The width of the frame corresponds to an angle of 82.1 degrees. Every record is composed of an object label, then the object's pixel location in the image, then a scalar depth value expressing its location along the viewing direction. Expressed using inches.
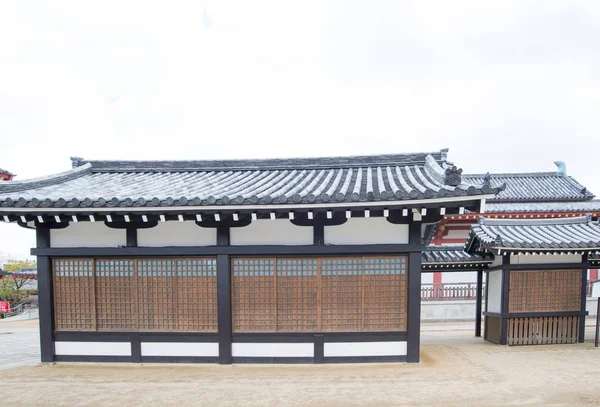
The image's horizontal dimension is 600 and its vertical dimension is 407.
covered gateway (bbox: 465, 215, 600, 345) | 411.2
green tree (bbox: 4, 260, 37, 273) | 1548.5
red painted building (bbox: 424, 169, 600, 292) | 750.5
